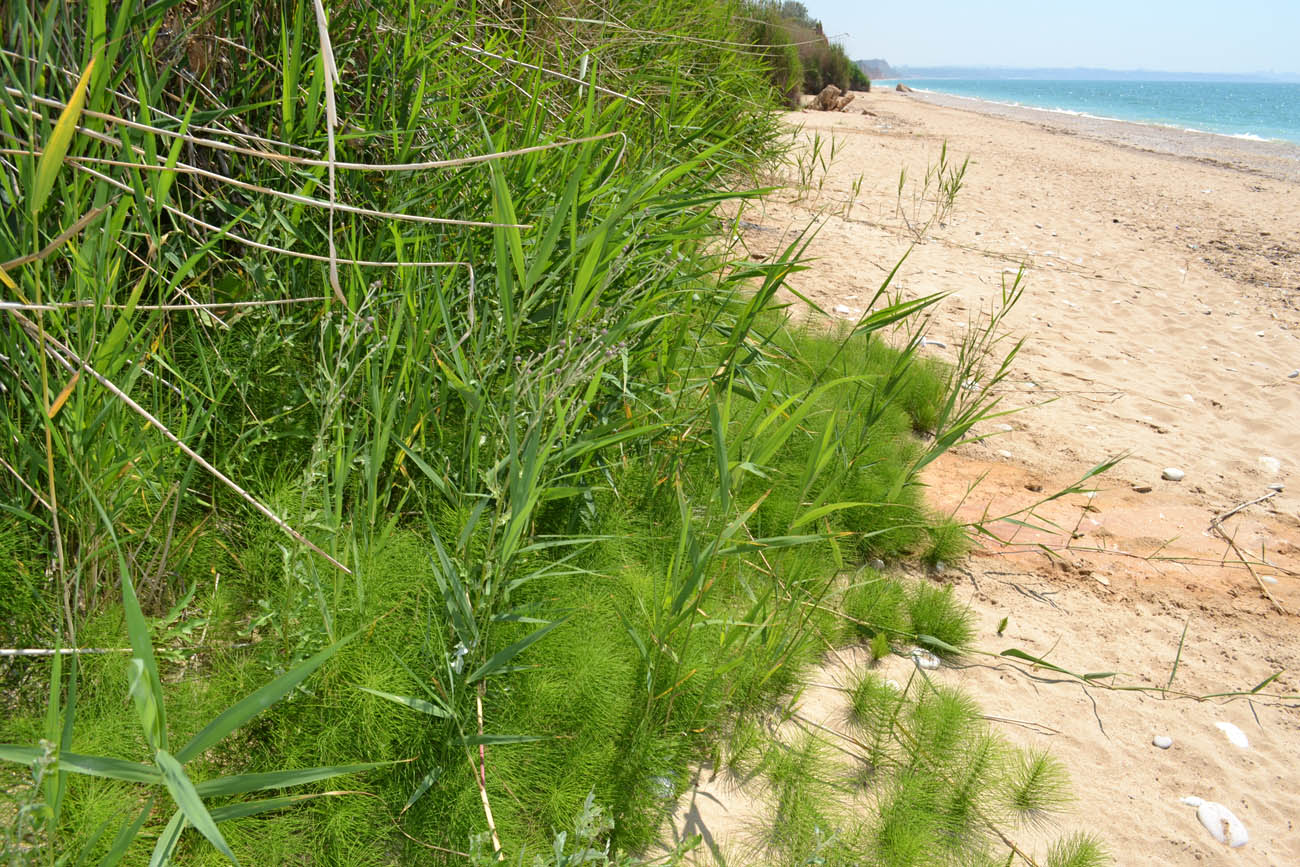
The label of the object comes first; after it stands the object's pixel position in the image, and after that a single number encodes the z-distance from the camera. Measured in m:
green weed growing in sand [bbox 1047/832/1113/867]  1.73
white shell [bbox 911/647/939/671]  2.29
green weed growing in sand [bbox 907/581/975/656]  2.39
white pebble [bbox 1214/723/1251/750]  2.22
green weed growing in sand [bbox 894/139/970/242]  7.46
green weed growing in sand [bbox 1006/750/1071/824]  1.87
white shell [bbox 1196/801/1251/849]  1.90
